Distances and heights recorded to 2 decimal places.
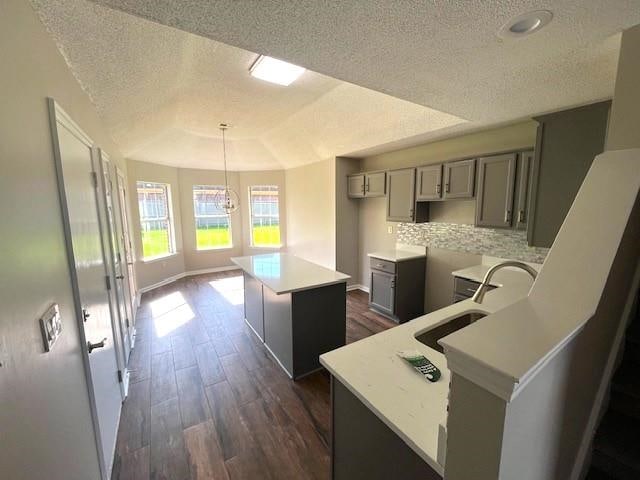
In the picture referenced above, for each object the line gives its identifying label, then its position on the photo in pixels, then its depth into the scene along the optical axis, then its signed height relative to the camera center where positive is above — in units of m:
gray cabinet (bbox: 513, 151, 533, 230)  2.49 +0.17
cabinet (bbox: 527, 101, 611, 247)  2.06 +0.38
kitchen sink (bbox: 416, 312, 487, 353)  1.69 -0.83
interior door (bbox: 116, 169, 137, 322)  3.36 -0.44
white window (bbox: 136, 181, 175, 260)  5.01 -0.20
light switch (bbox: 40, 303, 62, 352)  0.94 -0.44
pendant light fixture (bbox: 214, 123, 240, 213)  6.18 +0.28
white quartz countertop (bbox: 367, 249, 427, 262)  3.66 -0.70
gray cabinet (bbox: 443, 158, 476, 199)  2.92 +0.32
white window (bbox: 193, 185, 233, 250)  6.04 -0.27
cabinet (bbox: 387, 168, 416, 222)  3.58 +0.18
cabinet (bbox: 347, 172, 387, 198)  4.04 +0.38
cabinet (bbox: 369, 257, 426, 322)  3.66 -1.15
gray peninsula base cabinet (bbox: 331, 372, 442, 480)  0.95 -0.98
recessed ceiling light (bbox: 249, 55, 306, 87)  2.36 +1.31
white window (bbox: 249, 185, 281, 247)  6.48 -0.17
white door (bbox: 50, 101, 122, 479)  1.31 -0.38
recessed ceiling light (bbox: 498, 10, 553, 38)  1.15 +0.83
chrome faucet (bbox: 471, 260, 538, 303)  1.27 -0.33
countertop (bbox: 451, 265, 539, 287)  2.57 -0.74
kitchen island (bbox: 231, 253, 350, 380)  2.43 -1.05
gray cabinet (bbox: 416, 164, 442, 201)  3.24 +0.30
